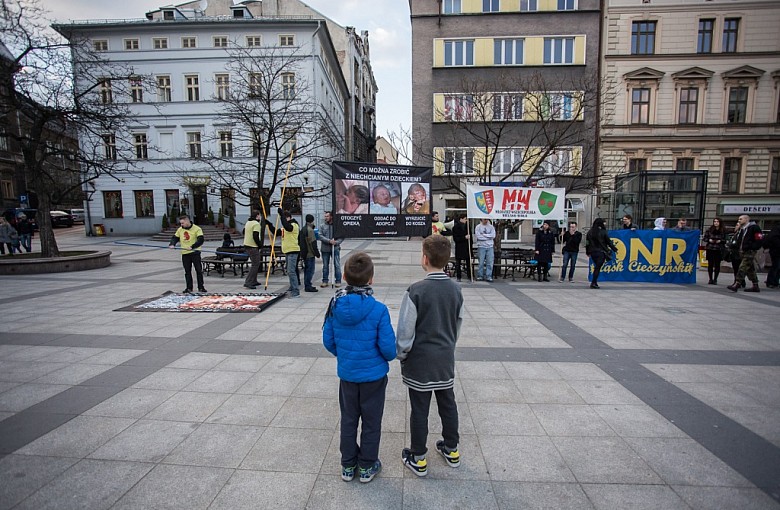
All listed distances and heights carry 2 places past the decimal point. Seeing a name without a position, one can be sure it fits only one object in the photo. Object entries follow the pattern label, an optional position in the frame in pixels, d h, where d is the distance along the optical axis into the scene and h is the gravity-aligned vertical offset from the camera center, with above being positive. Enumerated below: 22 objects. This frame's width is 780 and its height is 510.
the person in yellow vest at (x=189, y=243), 9.13 -0.67
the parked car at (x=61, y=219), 38.58 -0.29
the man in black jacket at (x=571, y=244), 11.27 -0.94
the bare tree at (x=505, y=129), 12.98 +4.17
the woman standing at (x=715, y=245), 10.73 -0.95
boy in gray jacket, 2.76 -0.92
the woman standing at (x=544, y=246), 11.19 -0.98
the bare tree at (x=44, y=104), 12.04 +3.73
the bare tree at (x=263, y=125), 11.34 +2.87
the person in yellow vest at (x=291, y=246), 9.09 -0.75
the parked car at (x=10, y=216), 19.44 +0.02
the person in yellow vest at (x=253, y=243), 9.91 -0.73
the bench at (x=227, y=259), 11.80 -1.39
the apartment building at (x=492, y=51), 25.73 +10.85
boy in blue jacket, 2.66 -0.97
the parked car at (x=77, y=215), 45.42 +0.10
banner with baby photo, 9.49 +0.34
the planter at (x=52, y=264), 12.30 -1.57
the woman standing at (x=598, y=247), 10.39 -0.95
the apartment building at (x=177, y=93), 30.42 +9.73
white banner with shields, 11.20 +0.27
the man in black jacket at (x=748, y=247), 9.51 -0.90
